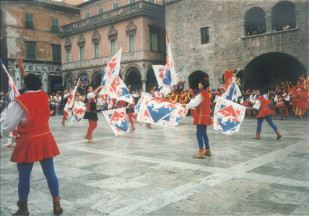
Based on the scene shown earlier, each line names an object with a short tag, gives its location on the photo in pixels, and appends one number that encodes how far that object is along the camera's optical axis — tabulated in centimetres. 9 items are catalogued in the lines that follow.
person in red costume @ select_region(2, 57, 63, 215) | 364
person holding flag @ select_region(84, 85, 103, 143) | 949
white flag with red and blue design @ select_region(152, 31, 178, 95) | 848
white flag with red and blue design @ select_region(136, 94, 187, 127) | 737
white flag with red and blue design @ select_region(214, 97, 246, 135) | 845
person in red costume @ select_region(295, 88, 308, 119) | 1548
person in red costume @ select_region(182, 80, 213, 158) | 675
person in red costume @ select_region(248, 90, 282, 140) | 909
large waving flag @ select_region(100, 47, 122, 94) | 873
